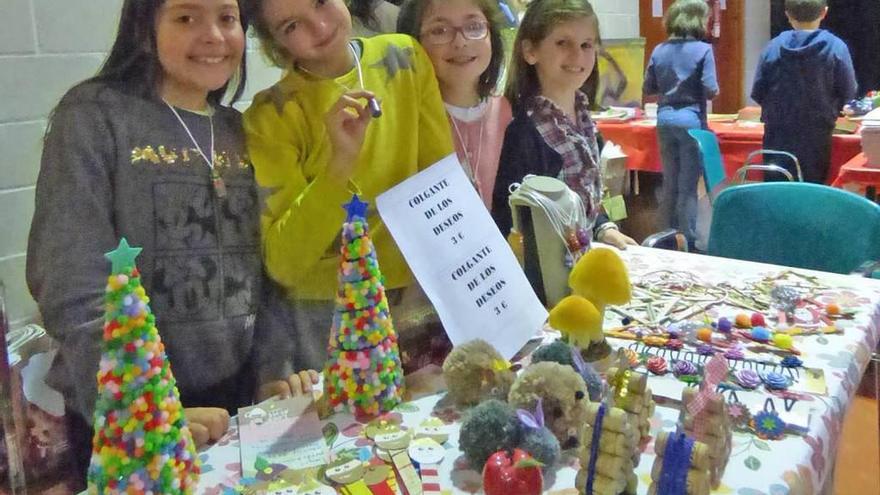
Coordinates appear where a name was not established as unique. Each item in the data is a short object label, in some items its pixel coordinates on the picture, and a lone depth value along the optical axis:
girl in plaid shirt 1.20
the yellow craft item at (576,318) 0.89
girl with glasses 1.03
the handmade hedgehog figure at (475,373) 0.82
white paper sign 0.89
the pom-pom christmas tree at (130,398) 0.61
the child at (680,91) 3.35
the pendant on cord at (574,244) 1.07
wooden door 4.55
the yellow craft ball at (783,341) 0.98
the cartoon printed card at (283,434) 0.74
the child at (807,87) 3.35
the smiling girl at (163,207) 0.68
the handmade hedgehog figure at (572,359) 0.82
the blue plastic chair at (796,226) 1.62
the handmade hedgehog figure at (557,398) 0.74
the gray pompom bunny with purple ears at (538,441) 0.70
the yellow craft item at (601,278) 0.94
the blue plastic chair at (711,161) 2.93
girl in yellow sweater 0.84
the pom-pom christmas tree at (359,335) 0.79
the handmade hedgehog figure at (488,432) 0.70
